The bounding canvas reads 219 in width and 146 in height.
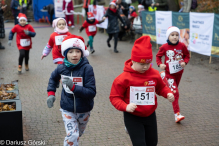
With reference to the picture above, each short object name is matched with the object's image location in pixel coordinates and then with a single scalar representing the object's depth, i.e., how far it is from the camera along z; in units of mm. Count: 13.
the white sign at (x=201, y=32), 10452
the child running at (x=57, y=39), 7070
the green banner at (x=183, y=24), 11555
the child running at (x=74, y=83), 3975
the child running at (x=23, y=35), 9188
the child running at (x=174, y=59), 5704
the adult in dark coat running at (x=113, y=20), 13000
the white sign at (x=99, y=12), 18144
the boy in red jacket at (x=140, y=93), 3596
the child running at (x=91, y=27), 12680
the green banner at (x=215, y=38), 10109
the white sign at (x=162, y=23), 12702
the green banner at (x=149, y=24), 13930
